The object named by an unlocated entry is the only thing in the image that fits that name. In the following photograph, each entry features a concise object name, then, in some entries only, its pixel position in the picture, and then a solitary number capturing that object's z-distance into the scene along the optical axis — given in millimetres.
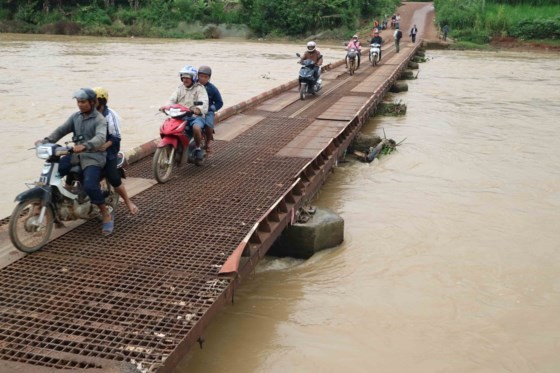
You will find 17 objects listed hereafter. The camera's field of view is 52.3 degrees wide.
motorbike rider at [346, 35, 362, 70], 17578
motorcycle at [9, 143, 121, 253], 4430
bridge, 3430
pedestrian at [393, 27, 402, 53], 27797
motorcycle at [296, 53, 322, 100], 12625
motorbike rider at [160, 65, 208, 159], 6820
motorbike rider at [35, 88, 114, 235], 4707
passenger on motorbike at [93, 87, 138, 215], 4883
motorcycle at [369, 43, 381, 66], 20488
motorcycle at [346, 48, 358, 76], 17578
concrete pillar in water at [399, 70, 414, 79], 22500
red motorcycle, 6477
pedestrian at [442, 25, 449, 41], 39688
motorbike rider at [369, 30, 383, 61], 20453
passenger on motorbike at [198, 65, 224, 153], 7199
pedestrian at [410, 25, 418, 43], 35641
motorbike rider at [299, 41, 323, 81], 12789
